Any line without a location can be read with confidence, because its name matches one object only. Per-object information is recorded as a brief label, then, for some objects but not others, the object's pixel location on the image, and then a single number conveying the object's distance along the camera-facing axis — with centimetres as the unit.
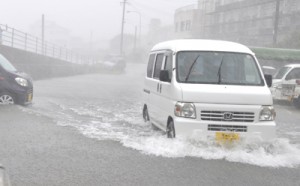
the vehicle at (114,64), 5394
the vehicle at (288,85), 1761
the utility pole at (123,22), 7075
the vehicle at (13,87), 1245
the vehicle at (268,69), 2166
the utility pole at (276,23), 3456
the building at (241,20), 4753
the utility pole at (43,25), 6142
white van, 771
